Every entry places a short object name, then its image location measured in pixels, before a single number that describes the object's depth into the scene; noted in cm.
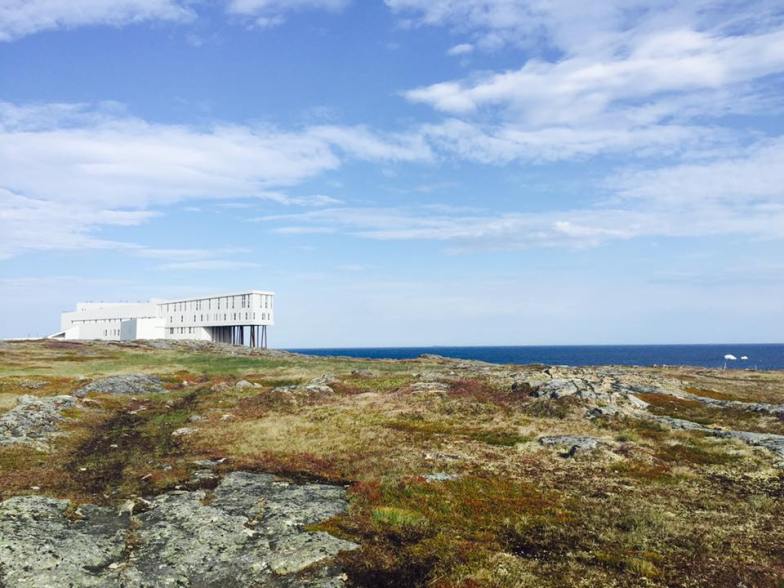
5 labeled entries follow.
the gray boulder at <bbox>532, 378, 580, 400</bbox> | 5331
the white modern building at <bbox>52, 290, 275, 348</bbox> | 15488
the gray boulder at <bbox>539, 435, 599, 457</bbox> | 3503
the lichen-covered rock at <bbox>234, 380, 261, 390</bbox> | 6477
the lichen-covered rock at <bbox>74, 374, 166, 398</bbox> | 6175
